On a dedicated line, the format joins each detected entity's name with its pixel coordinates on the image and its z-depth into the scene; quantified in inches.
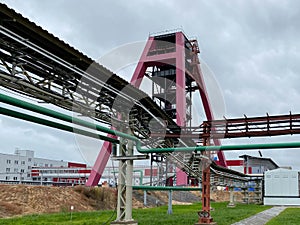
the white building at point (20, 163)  2218.5
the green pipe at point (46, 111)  214.4
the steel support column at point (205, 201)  586.9
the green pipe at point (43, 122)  238.4
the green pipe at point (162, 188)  700.7
